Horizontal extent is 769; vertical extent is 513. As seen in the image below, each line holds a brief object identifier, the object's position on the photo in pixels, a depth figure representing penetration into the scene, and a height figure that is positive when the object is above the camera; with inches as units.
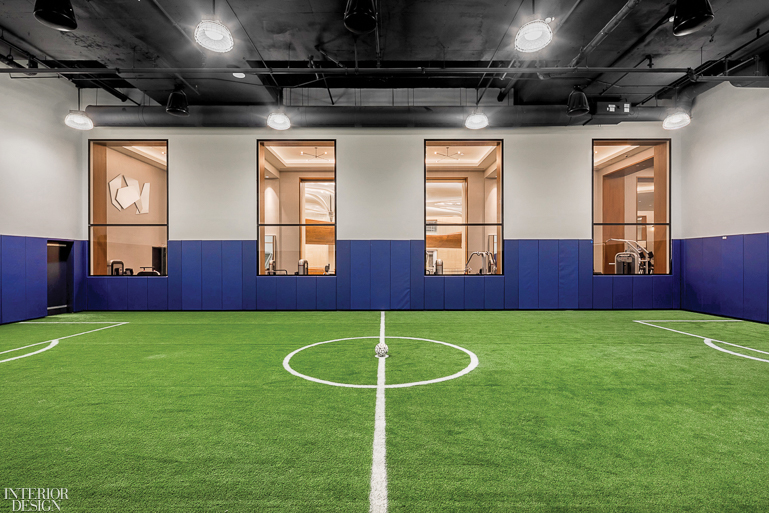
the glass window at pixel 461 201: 551.8 +99.0
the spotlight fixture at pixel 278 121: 298.7 +117.2
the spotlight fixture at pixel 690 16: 180.4 +127.3
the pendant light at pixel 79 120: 280.1 +110.0
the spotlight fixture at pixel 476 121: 298.5 +117.1
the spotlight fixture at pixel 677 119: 278.6 +111.0
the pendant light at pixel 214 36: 181.5 +118.9
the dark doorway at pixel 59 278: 351.9 -23.7
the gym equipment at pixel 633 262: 392.8 -7.2
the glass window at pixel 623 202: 486.2 +93.5
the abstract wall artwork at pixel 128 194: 496.4 +92.1
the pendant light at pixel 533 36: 177.9 +116.2
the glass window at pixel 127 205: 387.1 +71.8
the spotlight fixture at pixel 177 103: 303.1 +133.5
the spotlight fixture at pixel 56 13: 181.9 +128.4
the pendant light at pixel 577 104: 297.4 +131.3
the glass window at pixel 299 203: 531.5 +90.7
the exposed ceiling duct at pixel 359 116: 344.2 +139.5
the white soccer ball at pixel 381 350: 177.2 -48.5
